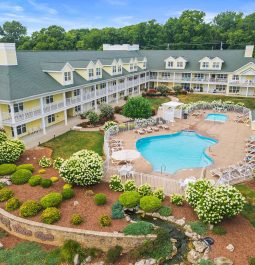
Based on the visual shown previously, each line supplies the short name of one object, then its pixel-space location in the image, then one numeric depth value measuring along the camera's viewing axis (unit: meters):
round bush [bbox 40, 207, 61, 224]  15.05
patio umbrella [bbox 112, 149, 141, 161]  20.25
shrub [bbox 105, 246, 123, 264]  13.41
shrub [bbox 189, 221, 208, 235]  14.36
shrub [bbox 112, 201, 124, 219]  15.57
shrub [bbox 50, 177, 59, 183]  19.45
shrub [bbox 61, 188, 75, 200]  17.19
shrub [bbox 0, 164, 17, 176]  20.09
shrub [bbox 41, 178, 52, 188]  18.52
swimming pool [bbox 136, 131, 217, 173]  23.59
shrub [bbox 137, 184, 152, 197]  17.20
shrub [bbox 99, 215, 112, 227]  14.84
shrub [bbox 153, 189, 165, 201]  17.02
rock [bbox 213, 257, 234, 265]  12.45
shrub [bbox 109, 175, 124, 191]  18.30
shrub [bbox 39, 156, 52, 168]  21.91
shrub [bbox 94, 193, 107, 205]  16.56
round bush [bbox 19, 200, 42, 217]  15.59
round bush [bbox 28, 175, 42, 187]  18.78
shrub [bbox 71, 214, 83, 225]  14.94
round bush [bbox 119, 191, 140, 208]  16.00
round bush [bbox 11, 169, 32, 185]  19.13
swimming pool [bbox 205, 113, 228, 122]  37.25
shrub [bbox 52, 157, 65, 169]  21.39
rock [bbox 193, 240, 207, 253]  13.43
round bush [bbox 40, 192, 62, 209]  16.14
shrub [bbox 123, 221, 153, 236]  14.16
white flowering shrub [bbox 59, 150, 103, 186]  17.94
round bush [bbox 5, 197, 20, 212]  16.22
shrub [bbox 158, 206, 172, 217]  15.84
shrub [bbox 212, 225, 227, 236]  14.14
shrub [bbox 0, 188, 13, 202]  17.20
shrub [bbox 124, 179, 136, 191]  17.94
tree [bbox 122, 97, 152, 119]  33.03
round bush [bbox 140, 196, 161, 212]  15.75
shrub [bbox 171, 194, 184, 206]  16.58
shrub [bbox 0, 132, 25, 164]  21.48
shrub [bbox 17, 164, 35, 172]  20.80
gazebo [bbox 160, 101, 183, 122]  35.37
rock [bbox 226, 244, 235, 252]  13.13
